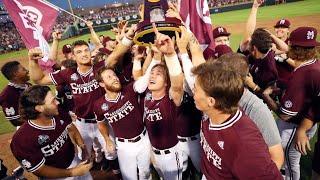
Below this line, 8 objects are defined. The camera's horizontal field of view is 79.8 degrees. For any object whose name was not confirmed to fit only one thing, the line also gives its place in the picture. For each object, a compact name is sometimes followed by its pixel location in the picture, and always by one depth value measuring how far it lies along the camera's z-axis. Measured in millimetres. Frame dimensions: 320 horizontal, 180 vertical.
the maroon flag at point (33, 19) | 4203
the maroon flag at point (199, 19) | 2812
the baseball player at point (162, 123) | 2590
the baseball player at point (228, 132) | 1360
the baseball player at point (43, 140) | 2248
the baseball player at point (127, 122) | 2943
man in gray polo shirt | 1798
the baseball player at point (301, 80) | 2252
